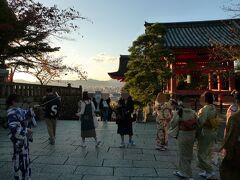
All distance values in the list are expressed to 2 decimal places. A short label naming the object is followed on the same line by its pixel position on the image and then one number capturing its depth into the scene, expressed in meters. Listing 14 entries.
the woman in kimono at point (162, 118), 5.35
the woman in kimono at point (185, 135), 3.60
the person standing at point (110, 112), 12.78
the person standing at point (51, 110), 5.77
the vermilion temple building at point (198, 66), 11.04
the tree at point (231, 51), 8.05
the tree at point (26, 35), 7.21
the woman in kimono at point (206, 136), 3.72
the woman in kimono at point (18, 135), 3.14
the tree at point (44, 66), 8.84
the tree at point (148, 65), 10.34
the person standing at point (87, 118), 5.41
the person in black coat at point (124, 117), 5.57
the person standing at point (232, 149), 2.12
